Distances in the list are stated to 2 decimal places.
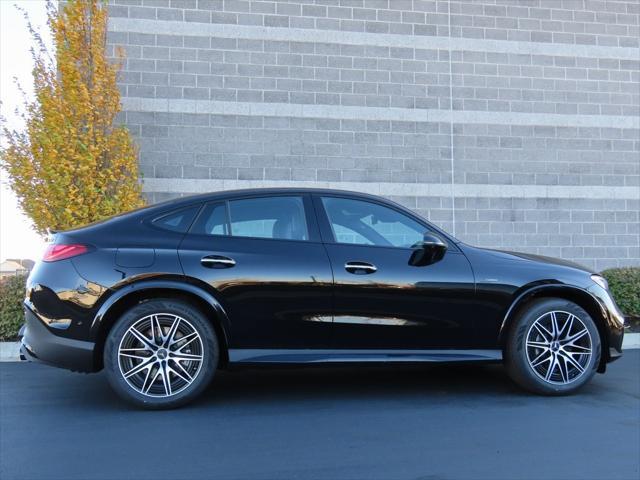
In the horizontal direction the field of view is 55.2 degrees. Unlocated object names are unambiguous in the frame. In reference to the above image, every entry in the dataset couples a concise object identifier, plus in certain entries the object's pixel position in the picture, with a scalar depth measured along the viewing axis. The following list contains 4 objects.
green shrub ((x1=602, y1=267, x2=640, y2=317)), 8.24
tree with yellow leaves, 7.56
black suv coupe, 4.23
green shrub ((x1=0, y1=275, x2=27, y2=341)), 6.79
